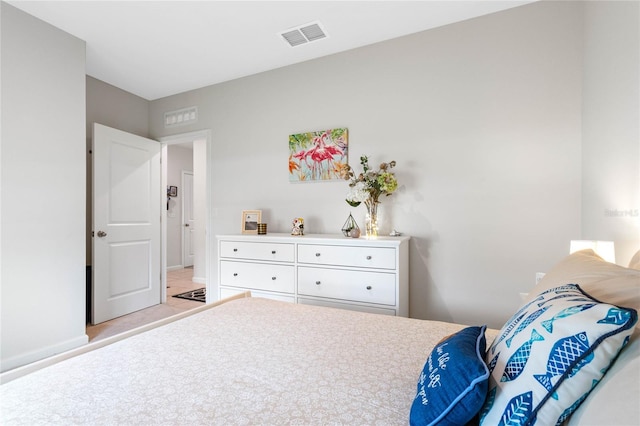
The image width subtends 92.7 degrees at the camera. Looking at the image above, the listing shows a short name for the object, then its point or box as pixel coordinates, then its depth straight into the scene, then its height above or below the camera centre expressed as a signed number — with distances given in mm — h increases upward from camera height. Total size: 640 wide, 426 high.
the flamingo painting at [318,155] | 2926 +580
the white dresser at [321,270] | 2303 -474
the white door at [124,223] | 3176 -113
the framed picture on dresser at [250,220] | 3199 -72
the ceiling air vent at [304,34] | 2550 +1556
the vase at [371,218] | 2645 -44
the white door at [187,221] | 6324 -161
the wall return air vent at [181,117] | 3744 +1207
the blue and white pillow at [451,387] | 625 -381
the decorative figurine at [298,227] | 2889 -133
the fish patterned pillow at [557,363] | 555 -289
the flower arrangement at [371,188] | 2578 +210
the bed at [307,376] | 621 -520
